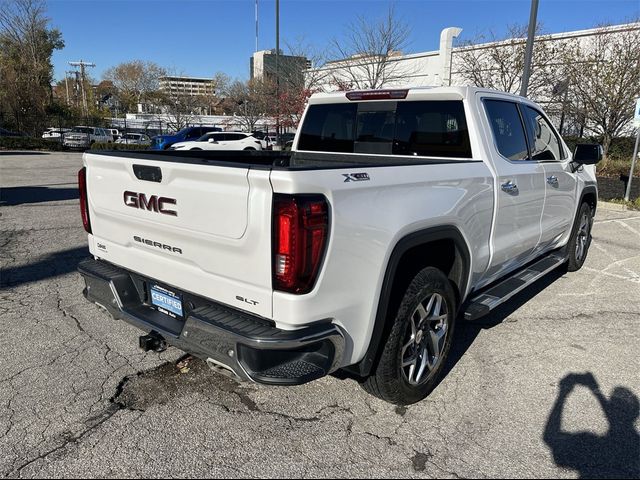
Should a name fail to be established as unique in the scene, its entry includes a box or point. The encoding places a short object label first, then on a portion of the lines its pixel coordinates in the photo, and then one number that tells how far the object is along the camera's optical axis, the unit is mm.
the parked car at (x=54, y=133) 34034
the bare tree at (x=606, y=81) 15914
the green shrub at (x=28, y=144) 29688
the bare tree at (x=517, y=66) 19375
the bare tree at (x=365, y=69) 21812
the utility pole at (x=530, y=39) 10766
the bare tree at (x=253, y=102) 28781
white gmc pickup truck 2312
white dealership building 20078
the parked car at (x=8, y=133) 32494
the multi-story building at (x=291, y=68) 24203
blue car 24141
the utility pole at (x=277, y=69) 19016
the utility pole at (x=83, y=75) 61594
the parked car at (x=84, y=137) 32162
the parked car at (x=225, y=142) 20781
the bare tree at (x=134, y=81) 61844
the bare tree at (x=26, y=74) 33125
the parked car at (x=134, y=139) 36616
